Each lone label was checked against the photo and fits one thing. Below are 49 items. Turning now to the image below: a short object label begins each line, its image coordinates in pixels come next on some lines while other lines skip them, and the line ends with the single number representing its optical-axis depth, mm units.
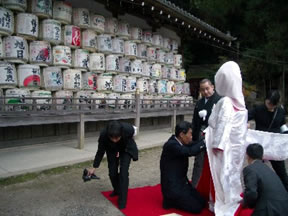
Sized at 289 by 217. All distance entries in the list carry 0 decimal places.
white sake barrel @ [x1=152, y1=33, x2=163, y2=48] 10695
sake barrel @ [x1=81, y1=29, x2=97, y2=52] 8016
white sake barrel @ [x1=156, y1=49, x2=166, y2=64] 10945
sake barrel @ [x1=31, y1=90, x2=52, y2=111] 6871
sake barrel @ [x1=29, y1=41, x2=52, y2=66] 6883
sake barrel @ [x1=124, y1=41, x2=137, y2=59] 9359
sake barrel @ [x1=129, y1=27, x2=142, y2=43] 9688
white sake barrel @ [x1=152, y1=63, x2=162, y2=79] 10616
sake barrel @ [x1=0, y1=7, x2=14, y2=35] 6190
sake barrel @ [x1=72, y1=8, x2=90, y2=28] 7824
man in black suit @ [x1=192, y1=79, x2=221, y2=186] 3861
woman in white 3262
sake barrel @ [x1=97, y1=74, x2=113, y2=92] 8430
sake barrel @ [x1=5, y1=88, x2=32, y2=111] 6367
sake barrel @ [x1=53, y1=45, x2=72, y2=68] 7320
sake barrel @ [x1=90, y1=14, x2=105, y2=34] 8180
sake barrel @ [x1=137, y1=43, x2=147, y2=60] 9992
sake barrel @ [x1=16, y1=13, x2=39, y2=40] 6590
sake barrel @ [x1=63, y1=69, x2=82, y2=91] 7543
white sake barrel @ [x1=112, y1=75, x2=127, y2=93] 8914
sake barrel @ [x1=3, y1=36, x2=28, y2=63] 6414
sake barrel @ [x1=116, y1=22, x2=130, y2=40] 9203
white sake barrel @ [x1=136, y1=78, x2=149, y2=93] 9836
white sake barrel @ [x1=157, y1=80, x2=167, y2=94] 10812
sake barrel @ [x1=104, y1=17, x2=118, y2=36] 8766
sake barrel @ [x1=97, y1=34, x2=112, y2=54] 8477
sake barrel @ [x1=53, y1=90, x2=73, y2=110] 7223
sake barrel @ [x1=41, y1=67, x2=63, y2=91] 7160
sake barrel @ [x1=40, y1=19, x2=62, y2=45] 7098
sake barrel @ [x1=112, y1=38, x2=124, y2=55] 8883
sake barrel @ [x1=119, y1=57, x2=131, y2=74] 9188
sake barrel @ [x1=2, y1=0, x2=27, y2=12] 6382
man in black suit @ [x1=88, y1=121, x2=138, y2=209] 3664
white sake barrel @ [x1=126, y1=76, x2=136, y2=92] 9312
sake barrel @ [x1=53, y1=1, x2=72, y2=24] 7305
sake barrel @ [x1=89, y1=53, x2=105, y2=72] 8234
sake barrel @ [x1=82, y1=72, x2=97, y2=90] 8070
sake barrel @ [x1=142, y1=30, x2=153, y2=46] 10242
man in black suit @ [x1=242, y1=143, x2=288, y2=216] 2568
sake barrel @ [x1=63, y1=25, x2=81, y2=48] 7582
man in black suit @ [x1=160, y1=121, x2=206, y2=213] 3453
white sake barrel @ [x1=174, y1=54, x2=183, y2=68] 11879
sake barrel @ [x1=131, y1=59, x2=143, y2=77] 9633
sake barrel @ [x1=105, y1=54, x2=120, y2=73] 8648
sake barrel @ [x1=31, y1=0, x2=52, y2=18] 6871
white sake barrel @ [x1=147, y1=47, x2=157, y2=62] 10430
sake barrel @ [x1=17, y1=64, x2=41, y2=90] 6680
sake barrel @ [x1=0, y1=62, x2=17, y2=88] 6281
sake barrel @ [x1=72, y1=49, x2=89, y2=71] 7816
